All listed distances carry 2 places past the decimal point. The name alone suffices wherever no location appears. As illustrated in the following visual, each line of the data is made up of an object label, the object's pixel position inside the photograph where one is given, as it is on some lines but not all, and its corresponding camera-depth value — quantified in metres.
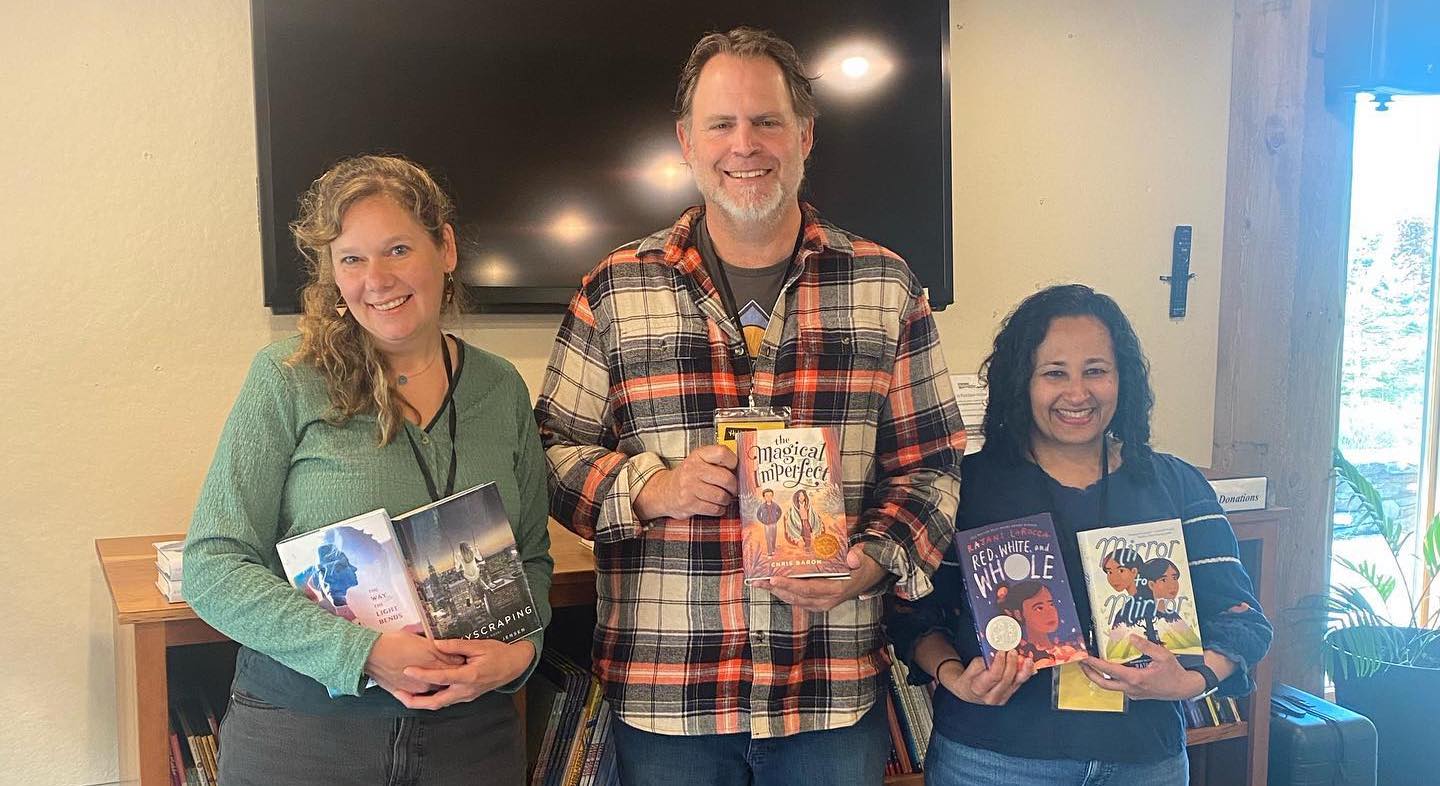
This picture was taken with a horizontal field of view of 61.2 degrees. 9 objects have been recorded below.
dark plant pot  2.97
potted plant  2.99
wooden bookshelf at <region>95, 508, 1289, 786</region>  1.72
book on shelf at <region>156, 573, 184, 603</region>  1.77
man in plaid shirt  1.63
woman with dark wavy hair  1.69
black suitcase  2.70
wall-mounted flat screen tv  2.22
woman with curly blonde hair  1.42
